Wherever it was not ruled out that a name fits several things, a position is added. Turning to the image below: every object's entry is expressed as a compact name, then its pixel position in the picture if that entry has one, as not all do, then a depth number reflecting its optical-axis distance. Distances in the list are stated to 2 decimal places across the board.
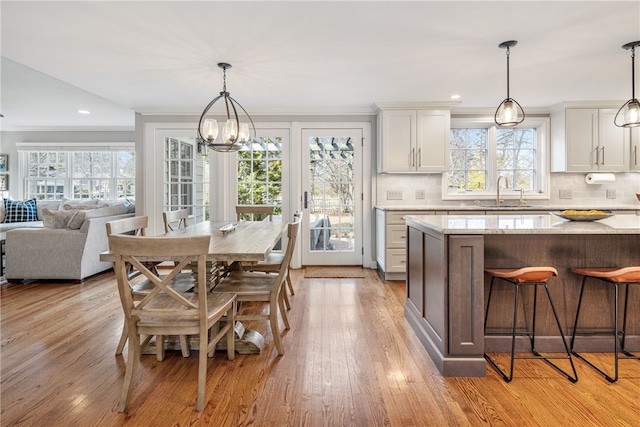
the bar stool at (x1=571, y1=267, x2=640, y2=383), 1.96
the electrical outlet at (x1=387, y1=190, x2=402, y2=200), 4.92
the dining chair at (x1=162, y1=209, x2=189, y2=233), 3.26
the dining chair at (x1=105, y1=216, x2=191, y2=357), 2.23
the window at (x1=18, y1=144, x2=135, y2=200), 7.00
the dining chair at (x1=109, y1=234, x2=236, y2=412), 1.59
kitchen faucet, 4.66
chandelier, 2.95
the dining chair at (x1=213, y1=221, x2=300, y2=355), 2.28
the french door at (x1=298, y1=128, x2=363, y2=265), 4.94
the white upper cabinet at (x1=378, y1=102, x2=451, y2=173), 4.55
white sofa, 4.08
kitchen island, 2.04
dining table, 1.89
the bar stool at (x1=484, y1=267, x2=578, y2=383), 1.96
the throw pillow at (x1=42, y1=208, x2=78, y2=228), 4.20
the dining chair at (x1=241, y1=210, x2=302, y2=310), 3.10
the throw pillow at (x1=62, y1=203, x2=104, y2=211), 5.49
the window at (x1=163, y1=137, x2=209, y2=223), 5.04
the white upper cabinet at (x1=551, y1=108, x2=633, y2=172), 4.52
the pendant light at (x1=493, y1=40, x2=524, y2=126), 2.68
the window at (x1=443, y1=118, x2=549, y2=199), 4.96
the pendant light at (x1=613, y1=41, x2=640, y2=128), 2.68
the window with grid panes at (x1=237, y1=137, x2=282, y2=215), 4.98
